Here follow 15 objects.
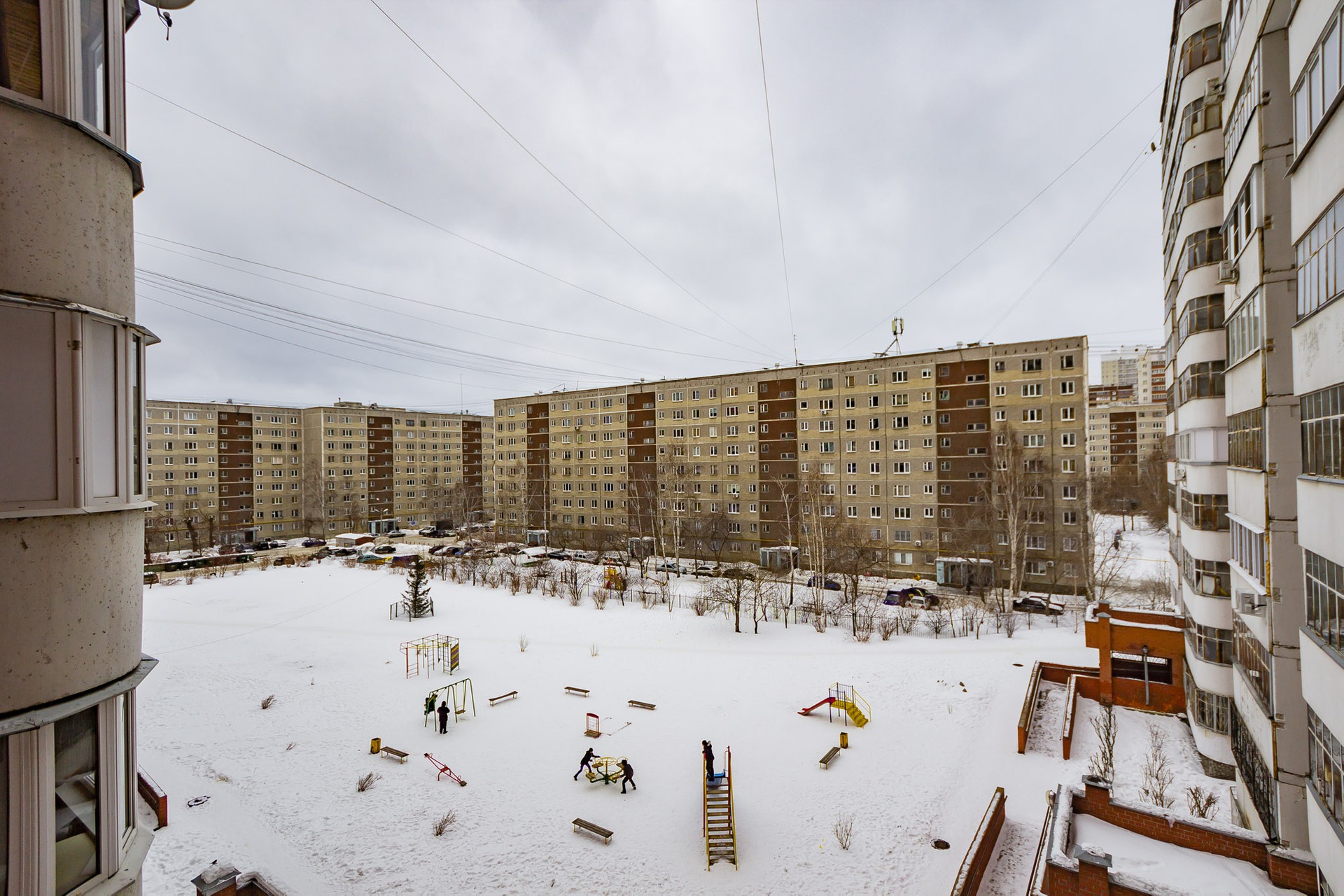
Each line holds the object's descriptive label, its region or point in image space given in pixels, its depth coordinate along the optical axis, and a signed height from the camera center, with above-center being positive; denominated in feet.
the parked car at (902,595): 111.65 -28.44
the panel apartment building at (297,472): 197.06 -1.07
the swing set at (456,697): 58.90 -27.08
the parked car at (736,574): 99.75 -23.44
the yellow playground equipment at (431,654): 75.72 -27.00
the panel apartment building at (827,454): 122.42 +0.83
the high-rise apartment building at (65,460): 11.10 +0.31
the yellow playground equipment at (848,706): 57.67 -26.89
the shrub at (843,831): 39.01 -26.53
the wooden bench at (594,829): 39.73 -26.20
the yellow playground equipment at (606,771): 46.68 -26.08
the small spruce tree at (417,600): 100.27 -24.30
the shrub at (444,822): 40.81 -26.33
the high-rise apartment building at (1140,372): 423.64 +69.41
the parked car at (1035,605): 105.60 -29.33
